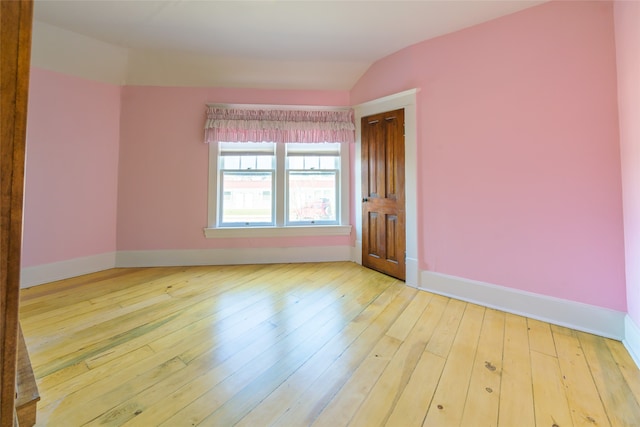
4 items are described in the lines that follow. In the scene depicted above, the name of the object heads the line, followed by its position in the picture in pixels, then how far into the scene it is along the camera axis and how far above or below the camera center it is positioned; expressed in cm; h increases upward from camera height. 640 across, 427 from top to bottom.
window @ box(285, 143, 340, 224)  354 +54
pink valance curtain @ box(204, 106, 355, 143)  329 +124
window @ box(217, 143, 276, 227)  344 +51
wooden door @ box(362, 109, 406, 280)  284 +33
